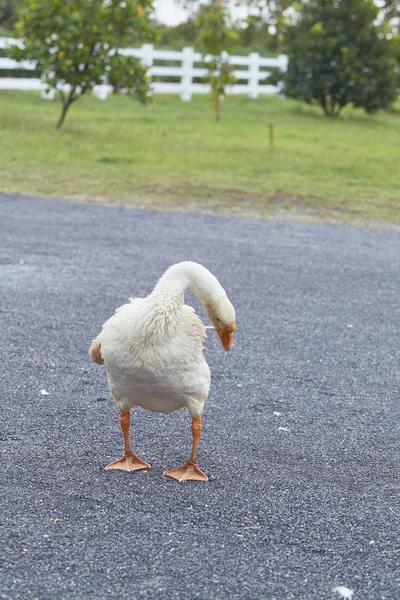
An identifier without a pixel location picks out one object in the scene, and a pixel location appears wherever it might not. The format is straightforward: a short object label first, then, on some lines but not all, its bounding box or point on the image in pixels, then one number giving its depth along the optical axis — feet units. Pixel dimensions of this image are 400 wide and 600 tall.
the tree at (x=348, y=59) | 87.15
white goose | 12.23
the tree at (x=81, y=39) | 61.41
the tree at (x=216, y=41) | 76.28
